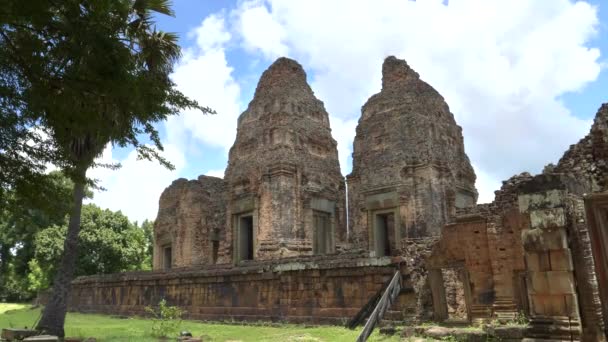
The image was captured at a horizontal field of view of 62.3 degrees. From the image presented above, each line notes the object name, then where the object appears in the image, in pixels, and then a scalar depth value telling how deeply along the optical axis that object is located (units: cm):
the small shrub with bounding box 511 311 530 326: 976
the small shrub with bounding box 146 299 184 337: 1198
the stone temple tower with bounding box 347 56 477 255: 1892
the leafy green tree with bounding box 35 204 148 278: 3142
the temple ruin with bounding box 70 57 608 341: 771
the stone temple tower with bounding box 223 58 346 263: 2034
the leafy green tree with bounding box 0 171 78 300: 648
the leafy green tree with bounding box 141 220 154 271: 4084
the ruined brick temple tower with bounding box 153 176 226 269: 2447
